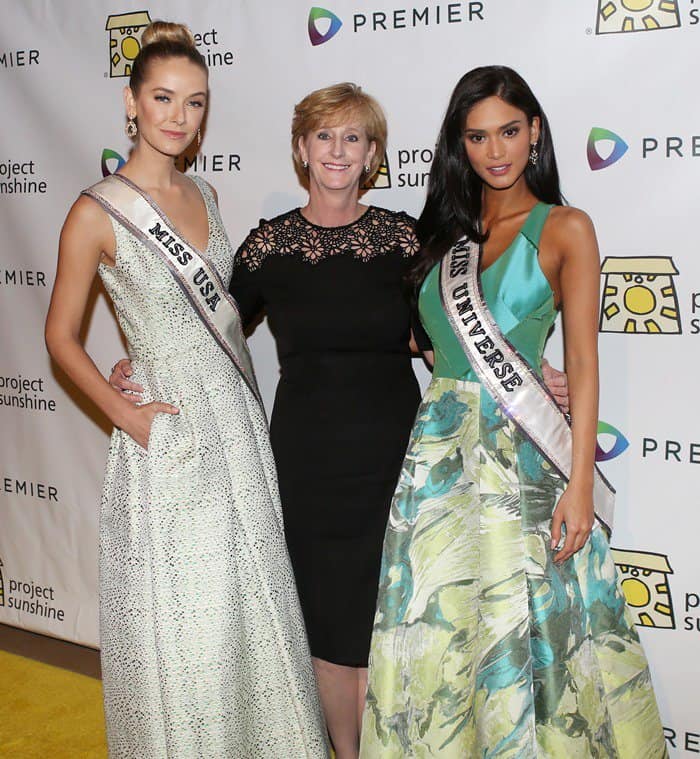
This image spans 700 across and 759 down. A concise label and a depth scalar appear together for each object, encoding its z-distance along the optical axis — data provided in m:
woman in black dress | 1.90
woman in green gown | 1.64
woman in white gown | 1.78
